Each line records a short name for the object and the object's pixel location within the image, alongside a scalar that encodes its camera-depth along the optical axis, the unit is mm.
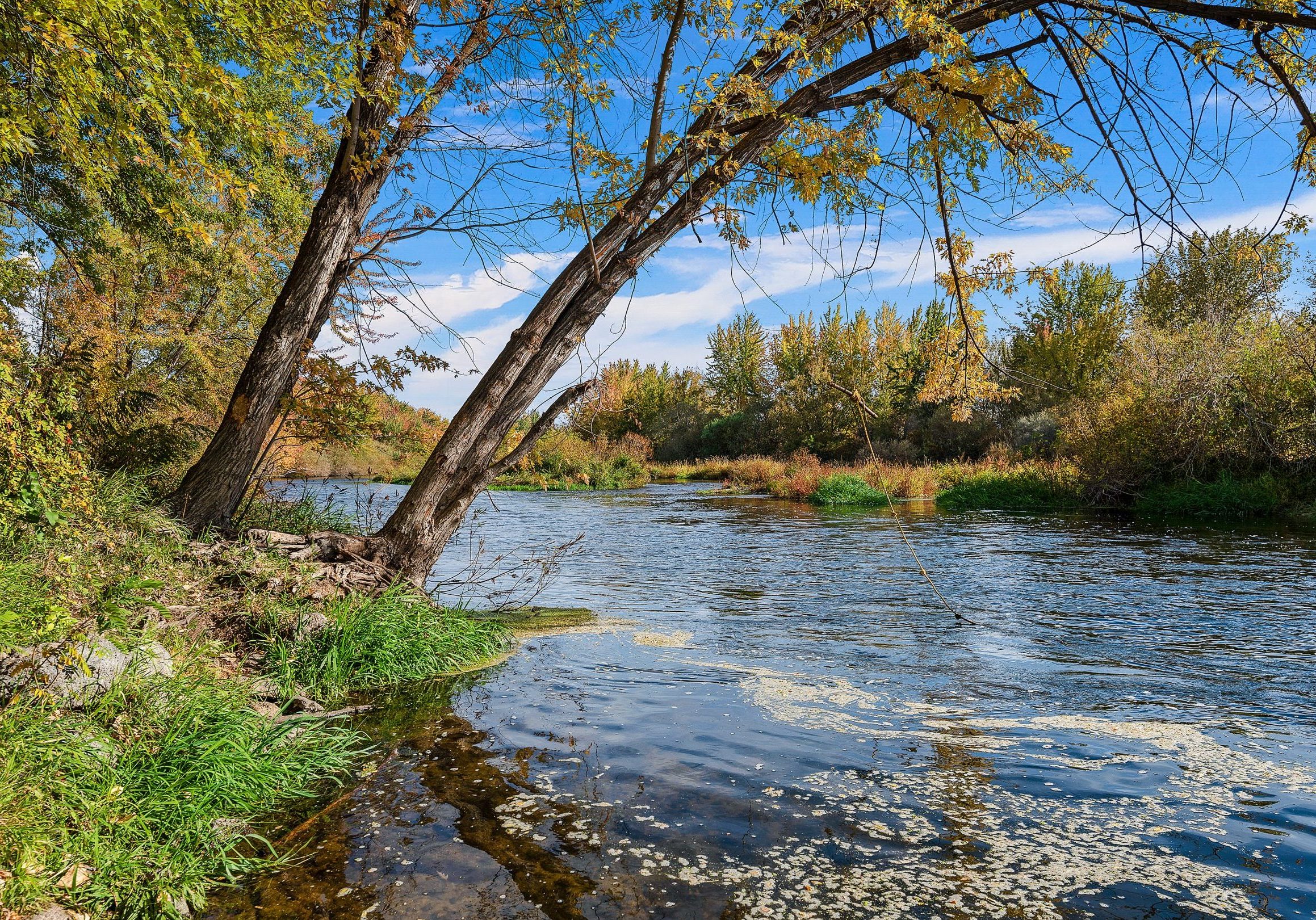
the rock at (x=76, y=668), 3127
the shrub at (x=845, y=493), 24672
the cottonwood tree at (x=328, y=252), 6367
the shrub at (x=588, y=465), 33625
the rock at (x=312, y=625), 5285
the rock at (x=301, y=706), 4633
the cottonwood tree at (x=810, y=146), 4922
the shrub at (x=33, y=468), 4340
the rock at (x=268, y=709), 4227
